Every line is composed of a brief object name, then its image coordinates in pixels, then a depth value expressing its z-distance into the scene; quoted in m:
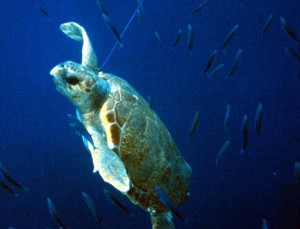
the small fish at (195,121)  3.31
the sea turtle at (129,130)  2.55
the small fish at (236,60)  3.80
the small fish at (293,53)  3.57
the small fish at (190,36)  3.55
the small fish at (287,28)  3.18
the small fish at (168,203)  2.05
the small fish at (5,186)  2.32
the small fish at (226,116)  3.51
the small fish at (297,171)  2.75
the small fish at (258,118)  2.77
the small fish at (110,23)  3.04
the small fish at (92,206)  2.61
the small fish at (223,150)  3.50
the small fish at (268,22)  4.03
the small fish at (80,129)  2.24
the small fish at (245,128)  2.68
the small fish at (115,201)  2.41
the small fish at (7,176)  2.16
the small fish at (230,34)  3.56
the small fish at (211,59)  3.41
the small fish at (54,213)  2.46
